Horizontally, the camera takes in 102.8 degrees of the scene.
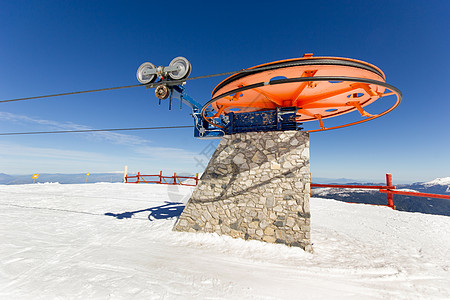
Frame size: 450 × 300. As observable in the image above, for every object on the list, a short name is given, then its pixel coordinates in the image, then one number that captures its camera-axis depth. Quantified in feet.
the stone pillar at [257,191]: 16.16
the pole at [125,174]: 63.21
